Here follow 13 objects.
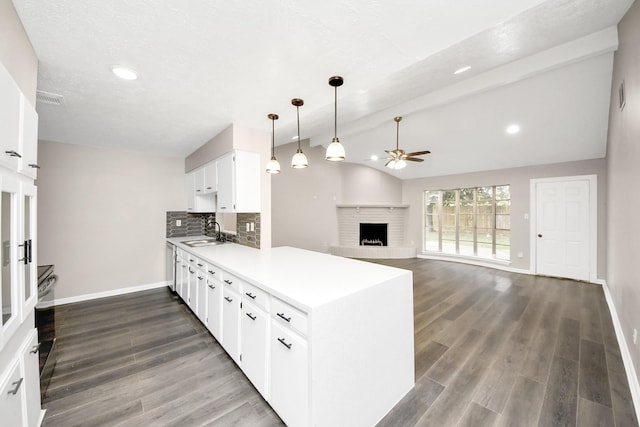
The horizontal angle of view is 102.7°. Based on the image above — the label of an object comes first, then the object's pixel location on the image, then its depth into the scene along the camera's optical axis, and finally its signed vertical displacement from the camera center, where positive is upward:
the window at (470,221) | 5.89 -0.23
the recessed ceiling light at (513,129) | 4.21 +1.40
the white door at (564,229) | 4.67 -0.31
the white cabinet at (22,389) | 1.05 -0.82
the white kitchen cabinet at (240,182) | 2.91 +0.36
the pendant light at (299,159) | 2.35 +0.49
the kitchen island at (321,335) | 1.31 -0.74
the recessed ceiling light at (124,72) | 1.81 +1.02
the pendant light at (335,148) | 2.04 +0.53
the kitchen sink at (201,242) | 3.45 -0.43
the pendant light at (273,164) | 2.61 +0.49
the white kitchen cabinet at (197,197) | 4.01 +0.25
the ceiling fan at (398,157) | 4.25 +0.94
